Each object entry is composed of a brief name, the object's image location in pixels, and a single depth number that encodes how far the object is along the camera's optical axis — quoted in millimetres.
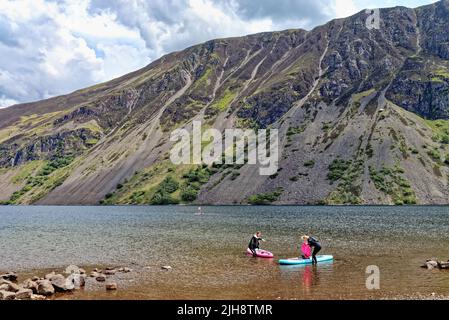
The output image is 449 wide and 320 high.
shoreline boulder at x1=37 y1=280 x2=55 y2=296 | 34762
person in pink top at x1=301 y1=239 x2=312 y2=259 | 49397
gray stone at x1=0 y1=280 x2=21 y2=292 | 34847
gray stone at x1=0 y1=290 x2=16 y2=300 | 31808
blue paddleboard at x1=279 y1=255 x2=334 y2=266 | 47938
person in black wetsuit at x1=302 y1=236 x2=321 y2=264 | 48125
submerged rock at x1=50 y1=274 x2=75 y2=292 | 36219
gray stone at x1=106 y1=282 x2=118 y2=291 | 36562
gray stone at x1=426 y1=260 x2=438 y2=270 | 43828
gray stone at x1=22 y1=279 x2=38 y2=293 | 35762
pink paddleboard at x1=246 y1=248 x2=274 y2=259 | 53438
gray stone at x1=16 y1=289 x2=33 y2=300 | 32966
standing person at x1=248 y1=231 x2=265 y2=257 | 55281
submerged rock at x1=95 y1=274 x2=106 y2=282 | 40625
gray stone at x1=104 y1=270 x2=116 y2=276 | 43978
